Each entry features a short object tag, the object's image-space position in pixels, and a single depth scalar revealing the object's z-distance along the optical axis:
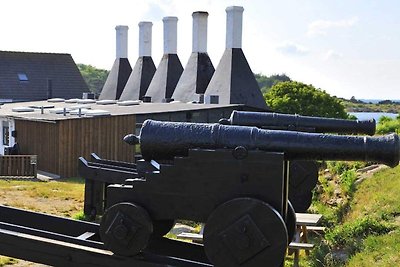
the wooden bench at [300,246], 5.09
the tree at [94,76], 73.94
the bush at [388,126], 11.90
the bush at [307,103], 29.31
